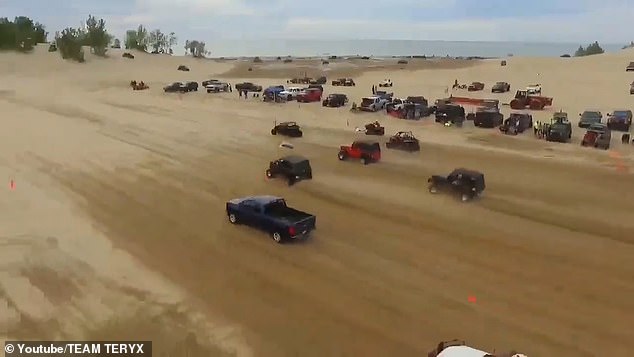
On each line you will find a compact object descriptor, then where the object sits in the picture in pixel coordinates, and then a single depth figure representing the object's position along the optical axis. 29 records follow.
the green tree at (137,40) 133.38
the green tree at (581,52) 128.18
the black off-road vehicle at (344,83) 67.02
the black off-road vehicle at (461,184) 21.31
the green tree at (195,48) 169.62
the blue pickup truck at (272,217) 16.66
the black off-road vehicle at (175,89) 60.78
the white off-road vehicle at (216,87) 60.44
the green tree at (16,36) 92.25
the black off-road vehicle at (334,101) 47.31
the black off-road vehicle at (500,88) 57.48
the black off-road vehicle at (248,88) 58.72
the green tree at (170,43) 156.02
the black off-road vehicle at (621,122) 35.03
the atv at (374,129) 34.12
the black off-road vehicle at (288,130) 33.94
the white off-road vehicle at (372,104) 44.34
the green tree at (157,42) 148.88
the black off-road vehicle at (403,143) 29.77
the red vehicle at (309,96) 51.25
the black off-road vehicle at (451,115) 38.19
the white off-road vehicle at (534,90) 51.81
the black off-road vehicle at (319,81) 71.06
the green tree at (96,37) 103.21
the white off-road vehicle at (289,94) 51.94
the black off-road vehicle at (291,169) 23.59
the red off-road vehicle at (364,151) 27.16
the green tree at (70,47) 93.06
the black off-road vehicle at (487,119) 37.06
